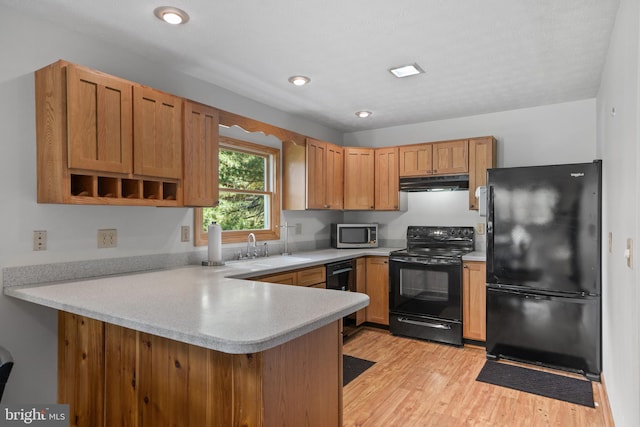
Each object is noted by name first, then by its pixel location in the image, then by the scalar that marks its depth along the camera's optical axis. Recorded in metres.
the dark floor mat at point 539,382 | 2.76
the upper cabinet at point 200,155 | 2.65
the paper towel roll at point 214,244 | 3.03
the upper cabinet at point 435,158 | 4.12
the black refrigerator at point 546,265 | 3.05
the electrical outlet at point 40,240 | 2.18
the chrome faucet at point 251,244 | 3.59
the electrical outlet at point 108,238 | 2.48
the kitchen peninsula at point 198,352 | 1.36
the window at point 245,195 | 3.52
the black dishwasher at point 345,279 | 3.70
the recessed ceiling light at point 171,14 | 2.07
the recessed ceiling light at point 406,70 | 2.87
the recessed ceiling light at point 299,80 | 3.10
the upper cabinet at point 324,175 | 4.07
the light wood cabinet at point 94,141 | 2.05
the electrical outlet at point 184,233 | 3.02
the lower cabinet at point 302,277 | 2.99
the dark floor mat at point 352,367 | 3.04
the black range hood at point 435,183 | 4.16
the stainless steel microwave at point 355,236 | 4.66
